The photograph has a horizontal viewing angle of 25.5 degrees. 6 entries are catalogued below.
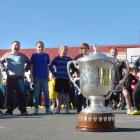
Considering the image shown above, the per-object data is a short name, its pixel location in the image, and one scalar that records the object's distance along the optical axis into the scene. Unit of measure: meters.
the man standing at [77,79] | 7.33
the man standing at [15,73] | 7.04
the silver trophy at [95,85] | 4.48
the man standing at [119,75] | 7.53
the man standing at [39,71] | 7.37
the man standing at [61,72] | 7.47
